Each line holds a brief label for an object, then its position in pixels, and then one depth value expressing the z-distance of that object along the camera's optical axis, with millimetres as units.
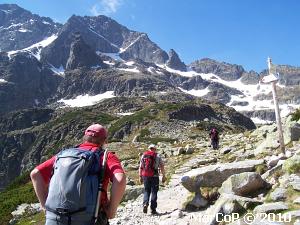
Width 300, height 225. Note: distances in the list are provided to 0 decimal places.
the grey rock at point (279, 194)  6059
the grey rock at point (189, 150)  19156
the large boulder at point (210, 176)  8023
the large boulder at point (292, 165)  6917
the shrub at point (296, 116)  14691
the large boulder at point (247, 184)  6887
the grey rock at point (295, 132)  11616
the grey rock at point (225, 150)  15799
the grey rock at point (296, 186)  6044
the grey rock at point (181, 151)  19357
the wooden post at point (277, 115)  9465
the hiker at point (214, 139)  19304
